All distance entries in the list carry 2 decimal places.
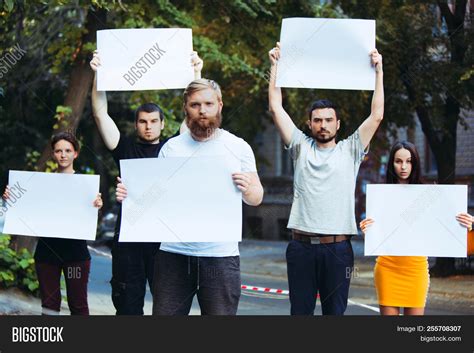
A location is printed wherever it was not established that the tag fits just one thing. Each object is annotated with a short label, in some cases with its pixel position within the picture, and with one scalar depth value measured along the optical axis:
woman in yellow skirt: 6.77
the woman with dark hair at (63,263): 7.40
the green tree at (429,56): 17.23
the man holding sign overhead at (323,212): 6.38
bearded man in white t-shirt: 5.61
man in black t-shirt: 7.15
